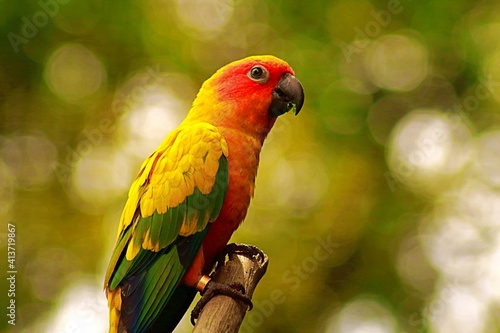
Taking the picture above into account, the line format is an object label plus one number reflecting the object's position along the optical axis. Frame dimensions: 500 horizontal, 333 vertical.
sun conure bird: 7.25
